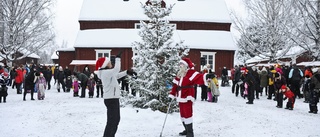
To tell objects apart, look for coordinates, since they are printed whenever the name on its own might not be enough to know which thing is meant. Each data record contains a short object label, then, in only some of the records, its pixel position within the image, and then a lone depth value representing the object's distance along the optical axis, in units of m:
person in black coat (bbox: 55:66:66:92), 21.04
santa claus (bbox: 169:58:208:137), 8.00
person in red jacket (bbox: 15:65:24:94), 19.76
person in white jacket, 7.34
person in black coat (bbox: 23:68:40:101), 16.62
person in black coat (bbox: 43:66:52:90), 23.11
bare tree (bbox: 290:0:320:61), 22.45
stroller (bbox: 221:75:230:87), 24.22
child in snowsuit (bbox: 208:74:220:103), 15.93
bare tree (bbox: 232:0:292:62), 28.28
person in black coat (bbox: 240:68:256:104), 15.67
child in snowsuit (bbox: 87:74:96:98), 18.16
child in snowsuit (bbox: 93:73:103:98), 18.05
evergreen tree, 11.30
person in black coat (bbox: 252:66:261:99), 18.08
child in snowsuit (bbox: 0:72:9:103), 15.10
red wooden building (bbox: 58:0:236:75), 31.31
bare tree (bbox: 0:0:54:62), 31.47
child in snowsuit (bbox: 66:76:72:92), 21.31
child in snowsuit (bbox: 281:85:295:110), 13.90
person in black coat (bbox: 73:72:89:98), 18.19
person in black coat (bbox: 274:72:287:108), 14.35
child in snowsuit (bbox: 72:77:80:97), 18.61
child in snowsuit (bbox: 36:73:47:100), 16.73
